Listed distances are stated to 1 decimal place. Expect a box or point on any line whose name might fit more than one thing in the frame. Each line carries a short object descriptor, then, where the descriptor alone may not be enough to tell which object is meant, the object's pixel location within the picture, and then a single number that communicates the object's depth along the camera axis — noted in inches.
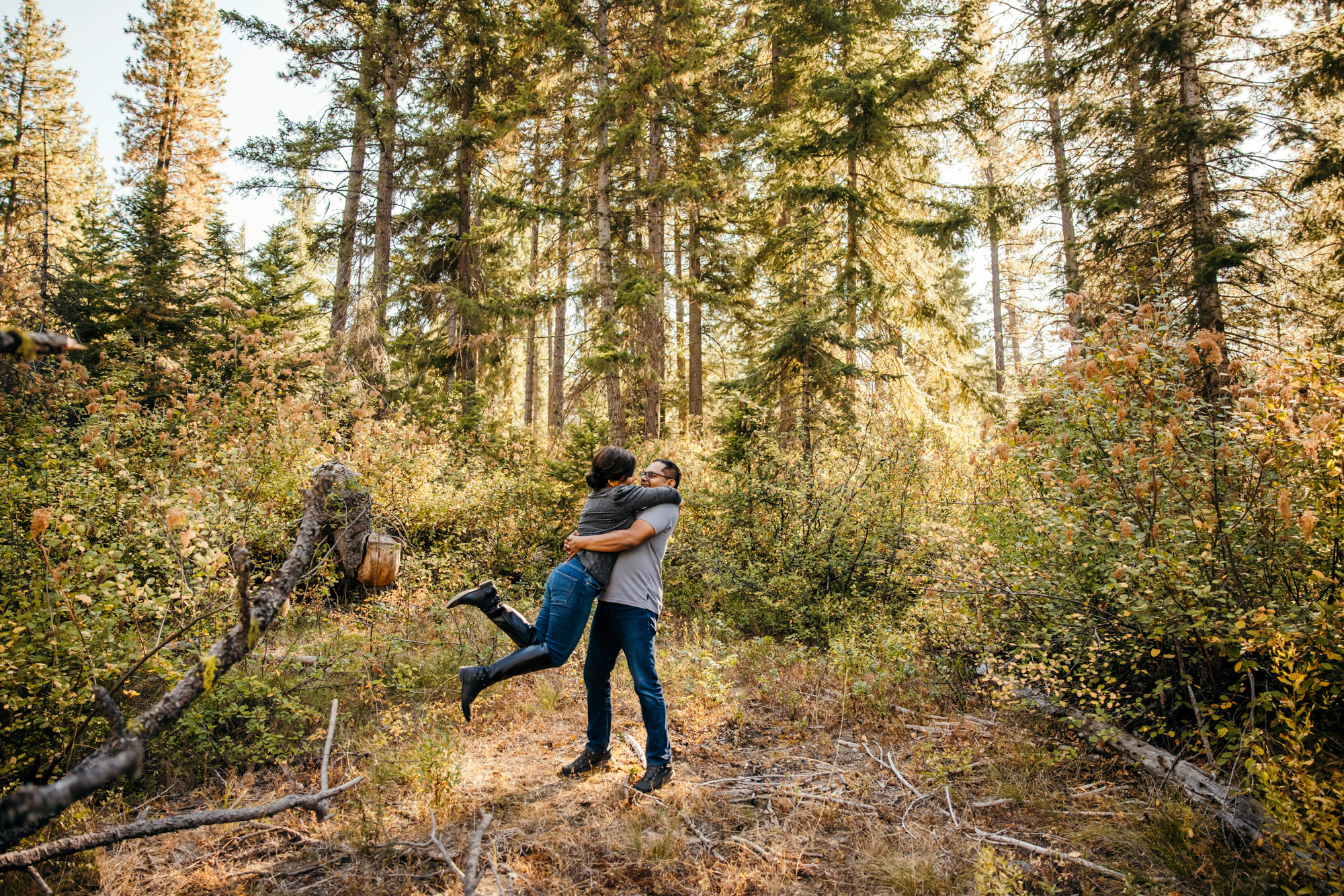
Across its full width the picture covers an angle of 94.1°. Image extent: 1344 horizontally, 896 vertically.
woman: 148.9
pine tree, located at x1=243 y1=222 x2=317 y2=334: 478.0
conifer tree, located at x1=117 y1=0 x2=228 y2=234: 759.1
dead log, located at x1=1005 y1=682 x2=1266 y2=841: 114.5
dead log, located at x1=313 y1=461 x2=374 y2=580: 176.6
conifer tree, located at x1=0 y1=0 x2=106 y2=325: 688.4
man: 152.6
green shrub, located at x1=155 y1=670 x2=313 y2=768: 154.6
